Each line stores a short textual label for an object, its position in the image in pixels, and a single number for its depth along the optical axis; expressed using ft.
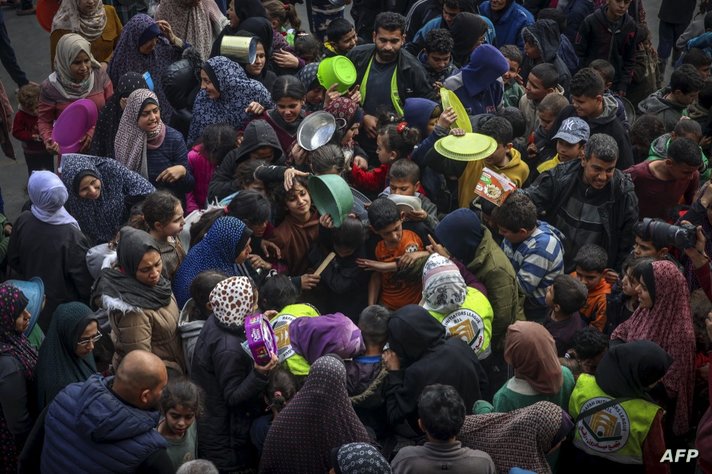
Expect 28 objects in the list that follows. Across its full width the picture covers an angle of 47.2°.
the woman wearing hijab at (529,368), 11.98
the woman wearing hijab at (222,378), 12.60
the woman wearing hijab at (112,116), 18.34
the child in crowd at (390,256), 15.03
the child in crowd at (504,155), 17.37
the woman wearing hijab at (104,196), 16.67
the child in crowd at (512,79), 21.34
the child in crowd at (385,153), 17.52
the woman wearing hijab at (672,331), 12.97
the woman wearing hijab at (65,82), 19.83
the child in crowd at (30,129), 20.65
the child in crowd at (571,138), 17.31
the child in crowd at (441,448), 10.55
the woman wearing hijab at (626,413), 11.83
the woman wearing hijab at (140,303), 13.34
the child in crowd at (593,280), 15.10
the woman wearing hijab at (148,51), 20.54
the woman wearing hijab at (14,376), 12.50
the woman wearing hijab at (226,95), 18.83
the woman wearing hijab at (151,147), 17.60
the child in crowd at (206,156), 17.65
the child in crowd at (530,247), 15.03
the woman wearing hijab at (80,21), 22.49
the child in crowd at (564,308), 14.06
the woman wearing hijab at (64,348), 12.66
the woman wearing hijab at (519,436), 11.04
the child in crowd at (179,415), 11.44
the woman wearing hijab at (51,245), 15.65
